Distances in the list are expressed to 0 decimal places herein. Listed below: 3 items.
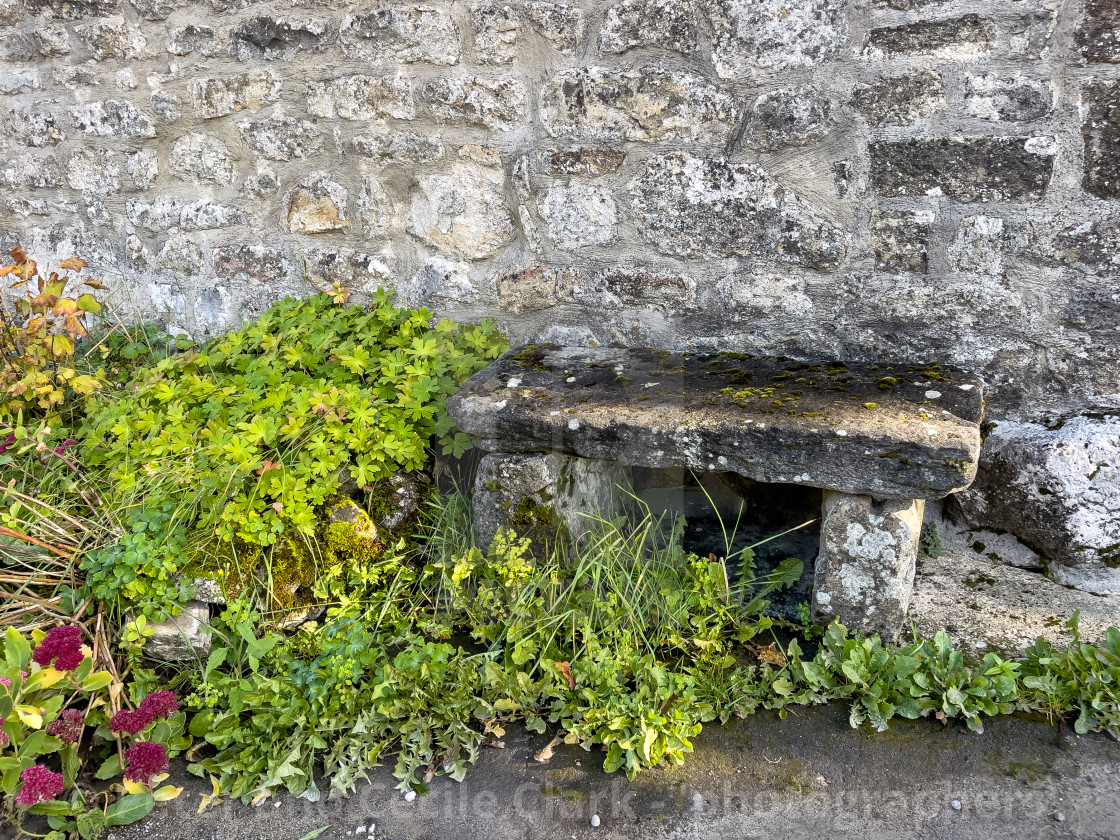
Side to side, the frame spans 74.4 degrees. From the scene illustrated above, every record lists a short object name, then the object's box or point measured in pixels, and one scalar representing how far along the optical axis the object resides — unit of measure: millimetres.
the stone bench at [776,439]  1860
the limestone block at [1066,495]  2125
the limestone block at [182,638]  2051
